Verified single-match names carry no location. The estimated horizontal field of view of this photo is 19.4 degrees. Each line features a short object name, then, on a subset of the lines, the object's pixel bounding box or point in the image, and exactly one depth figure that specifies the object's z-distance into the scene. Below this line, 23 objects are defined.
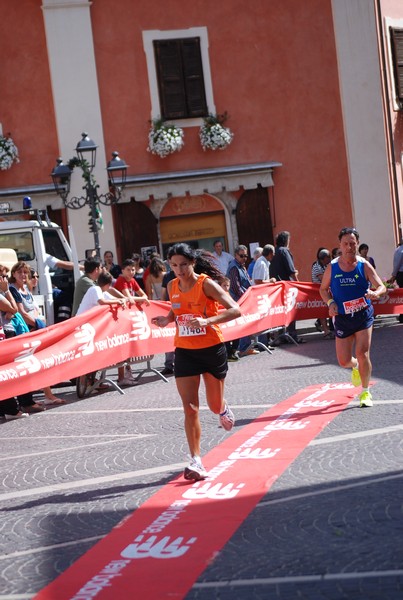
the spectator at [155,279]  17.91
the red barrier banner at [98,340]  13.30
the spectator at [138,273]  22.09
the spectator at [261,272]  20.58
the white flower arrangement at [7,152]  26.73
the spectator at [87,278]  16.22
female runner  9.02
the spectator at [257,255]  21.09
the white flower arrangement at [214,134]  27.97
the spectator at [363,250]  24.30
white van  18.62
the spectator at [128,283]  17.39
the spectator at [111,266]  22.86
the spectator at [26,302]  15.05
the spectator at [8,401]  13.88
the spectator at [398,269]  23.73
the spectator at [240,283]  19.10
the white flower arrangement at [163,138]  27.58
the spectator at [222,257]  24.12
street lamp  21.88
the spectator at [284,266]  20.89
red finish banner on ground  6.02
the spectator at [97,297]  15.74
